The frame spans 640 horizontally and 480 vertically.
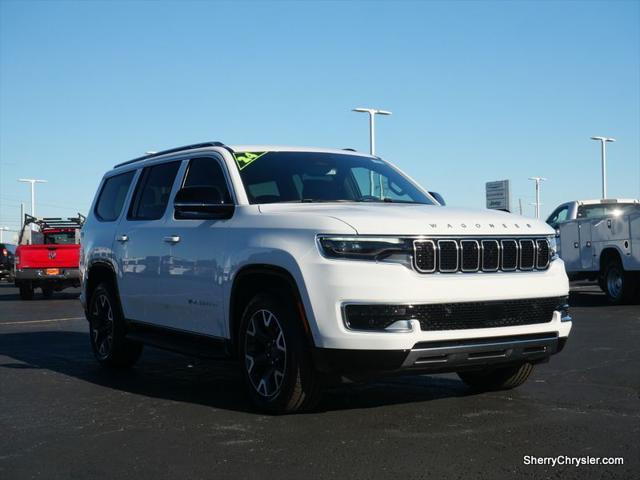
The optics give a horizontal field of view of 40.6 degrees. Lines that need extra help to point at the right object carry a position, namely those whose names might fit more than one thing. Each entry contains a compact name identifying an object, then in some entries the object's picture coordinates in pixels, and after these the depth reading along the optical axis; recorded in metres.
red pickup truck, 22.20
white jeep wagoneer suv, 5.28
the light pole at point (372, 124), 38.38
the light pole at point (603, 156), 51.37
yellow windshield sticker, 6.77
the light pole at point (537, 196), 74.72
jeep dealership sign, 64.00
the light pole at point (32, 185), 68.81
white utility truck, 16.09
